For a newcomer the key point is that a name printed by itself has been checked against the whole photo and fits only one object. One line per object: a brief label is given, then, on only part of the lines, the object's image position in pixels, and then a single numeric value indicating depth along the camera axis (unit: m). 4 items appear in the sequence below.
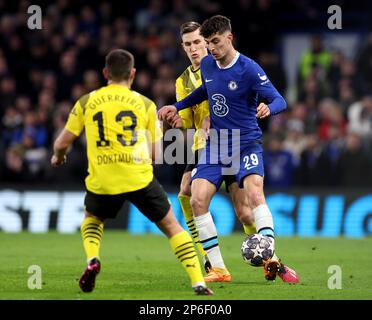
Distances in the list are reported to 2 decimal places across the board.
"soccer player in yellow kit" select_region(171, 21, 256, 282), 21.97
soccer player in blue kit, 20.50
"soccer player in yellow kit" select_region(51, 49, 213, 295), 17.84
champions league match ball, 19.86
